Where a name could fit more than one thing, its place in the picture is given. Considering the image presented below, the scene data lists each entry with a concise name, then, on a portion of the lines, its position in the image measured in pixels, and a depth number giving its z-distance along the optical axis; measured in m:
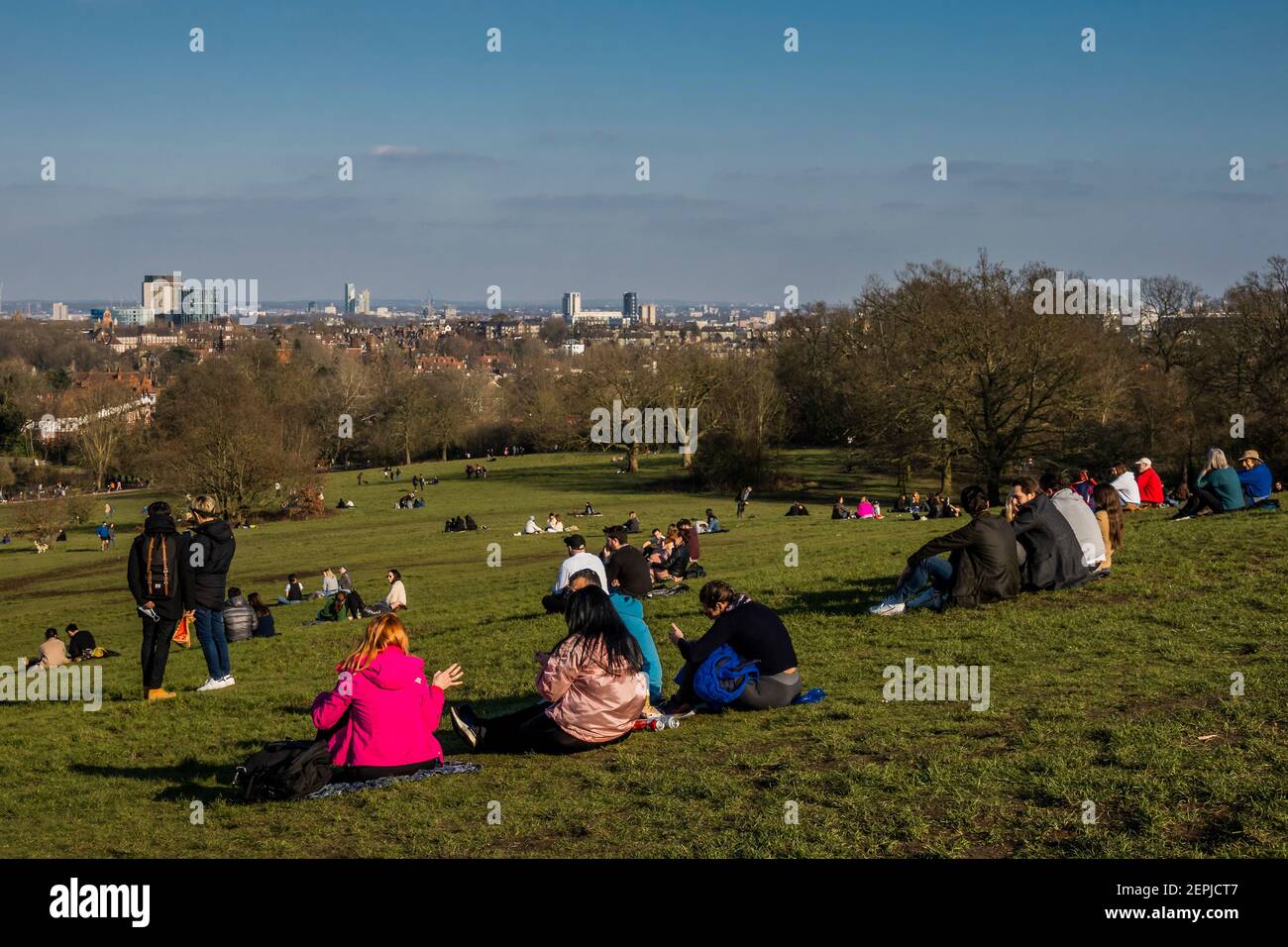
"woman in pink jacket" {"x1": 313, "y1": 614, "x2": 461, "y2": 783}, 8.93
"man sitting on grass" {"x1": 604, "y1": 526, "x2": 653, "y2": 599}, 13.89
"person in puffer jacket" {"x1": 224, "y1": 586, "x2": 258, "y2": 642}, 20.86
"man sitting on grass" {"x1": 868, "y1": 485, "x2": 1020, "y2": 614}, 14.07
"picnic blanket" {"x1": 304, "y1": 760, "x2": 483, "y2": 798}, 8.97
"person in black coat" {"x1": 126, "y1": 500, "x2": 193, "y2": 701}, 13.48
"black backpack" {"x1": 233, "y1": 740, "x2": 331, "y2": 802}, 8.89
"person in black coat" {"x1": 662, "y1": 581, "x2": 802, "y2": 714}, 10.42
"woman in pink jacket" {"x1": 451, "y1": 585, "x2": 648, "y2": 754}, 9.48
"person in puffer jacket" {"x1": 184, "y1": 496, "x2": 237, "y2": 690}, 13.76
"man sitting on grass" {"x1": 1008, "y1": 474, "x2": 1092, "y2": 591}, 14.88
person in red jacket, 25.28
